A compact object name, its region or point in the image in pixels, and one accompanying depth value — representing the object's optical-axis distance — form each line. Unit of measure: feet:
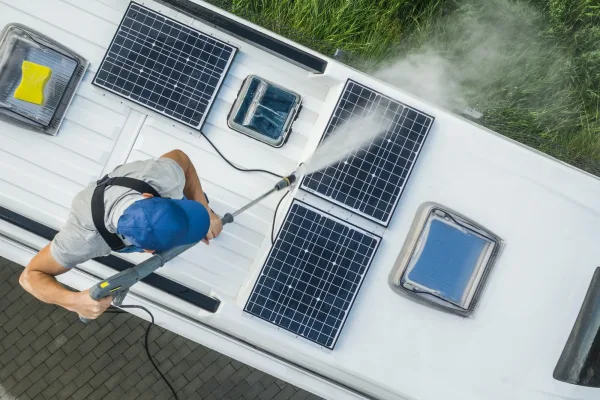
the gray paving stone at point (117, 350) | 25.85
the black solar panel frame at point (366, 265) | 14.99
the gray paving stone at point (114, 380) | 25.70
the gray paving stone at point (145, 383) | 25.79
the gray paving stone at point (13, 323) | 25.73
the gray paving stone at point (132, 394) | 25.75
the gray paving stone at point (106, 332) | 25.88
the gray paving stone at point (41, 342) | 25.70
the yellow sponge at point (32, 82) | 15.40
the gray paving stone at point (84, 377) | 25.61
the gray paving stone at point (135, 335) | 25.91
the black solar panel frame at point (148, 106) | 16.03
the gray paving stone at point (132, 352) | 25.86
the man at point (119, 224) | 11.68
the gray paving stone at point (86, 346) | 25.79
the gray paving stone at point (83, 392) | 25.53
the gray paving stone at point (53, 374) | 25.52
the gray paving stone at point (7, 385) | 25.31
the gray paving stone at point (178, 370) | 25.94
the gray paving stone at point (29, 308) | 25.82
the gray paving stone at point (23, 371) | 25.45
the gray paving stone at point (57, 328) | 25.79
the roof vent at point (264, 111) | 16.15
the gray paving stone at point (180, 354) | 26.03
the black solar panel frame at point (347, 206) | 15.23
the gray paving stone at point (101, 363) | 25.75
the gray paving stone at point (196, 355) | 26.12
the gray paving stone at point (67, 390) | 25.48
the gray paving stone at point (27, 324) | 25.75
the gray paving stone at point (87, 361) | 25.72
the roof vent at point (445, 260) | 14.98
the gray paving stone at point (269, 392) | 26.35
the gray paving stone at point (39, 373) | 25.49
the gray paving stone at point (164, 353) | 25.94
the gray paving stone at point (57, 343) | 25.70
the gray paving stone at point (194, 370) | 26.04
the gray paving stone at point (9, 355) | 25.53
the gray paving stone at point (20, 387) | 25.35
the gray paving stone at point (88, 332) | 25.82
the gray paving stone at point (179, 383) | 25.90
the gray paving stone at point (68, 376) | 25.57
